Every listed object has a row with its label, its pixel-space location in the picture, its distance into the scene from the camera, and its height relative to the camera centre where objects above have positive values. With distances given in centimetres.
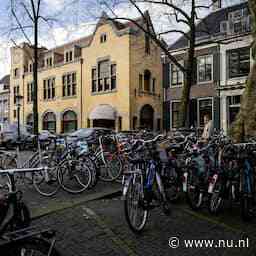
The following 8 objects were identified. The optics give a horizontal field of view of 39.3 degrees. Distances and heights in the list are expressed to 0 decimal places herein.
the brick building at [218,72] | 2428 +438
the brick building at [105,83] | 3084 +472
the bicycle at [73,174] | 737 -86
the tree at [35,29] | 1918 +560
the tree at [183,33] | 1573 +472
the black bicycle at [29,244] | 255 -80
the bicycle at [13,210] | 340 -78
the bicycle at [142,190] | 477 -81
